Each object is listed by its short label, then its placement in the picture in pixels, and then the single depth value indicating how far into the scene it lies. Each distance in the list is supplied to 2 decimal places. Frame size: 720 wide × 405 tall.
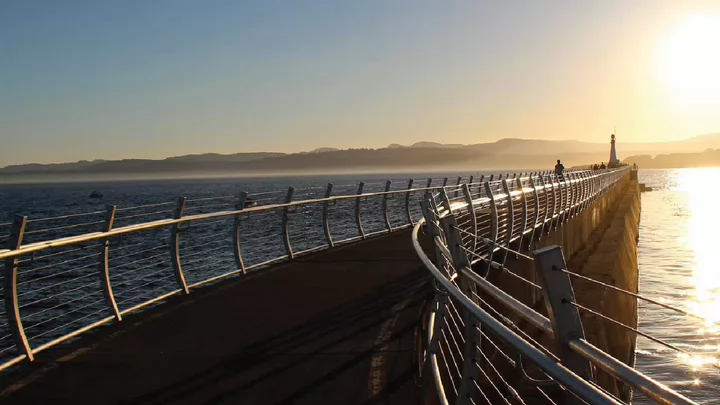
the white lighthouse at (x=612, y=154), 90.64
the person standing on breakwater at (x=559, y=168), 45.31
